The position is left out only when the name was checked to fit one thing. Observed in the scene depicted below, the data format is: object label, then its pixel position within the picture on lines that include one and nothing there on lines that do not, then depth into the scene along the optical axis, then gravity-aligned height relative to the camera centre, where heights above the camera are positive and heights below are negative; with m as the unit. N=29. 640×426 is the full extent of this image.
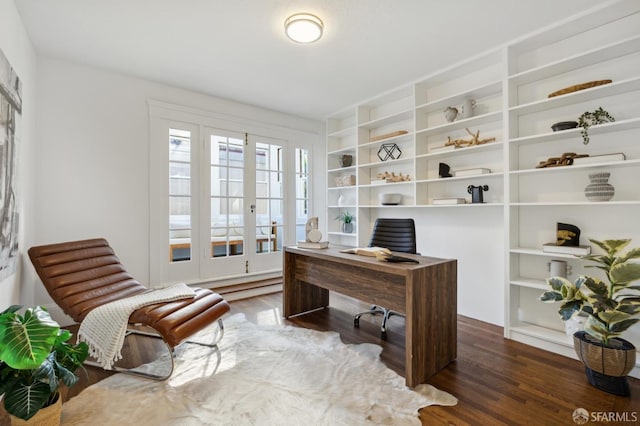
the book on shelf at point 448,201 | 2.94 +0.14
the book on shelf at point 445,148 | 2.99 +0.69
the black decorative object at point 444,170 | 3.09 +0.47
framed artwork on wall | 1.71 +0.31
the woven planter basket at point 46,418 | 1.27 -0.90
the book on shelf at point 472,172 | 2.75 +0.41
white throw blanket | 1.81 -0.72
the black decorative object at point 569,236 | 2.28 -0.17
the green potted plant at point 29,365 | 1.17 -0.66
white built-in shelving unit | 2.11 +0.63
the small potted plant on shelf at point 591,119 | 2.12 +0.70
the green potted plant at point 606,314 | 1.68 -0.59
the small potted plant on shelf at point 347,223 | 4.42 -0.13
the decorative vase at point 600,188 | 2.08 +0.19
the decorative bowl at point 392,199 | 3.59 +0.19
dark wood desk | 1.79 -0.56
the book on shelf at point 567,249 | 2.13 -0.26
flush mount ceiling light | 2.16 +1.42
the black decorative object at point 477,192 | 2.85 +0.22
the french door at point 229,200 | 3.53 +0.19
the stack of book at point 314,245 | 2.71 -0.28
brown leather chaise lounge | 1.85 -0.59
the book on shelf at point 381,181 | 3.65 +0.42
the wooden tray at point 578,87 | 2.10 +0.94
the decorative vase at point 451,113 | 3.00 +1.04
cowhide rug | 1.51 -1.04
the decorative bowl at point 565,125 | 2.23 +0.68
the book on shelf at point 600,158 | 2.01 +0.40
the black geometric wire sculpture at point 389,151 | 3.75 +0.82
